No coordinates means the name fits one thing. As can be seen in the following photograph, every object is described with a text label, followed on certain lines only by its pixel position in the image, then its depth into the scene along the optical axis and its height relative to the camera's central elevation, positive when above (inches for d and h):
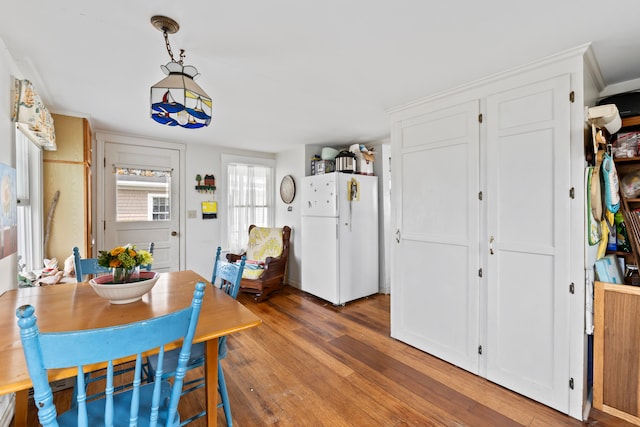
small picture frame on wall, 171.8 +1.4
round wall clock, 180.7 +14.6
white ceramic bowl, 56.5 -15.0
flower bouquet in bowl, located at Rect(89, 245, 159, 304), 57.0 -14.0
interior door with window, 145.6 +6.7
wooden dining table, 38.5 -18.9
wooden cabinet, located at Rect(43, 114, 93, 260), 107.6 +9.5
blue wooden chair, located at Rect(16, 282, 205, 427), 31.4 -16.3
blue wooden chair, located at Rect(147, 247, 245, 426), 61.3 -30.9
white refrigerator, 146.5 -12.6
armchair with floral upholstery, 155.7 -27.4
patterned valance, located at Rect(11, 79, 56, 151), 73.0 +26.3
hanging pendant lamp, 57.2 +22.9
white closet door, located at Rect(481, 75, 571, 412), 71.6 -7.3
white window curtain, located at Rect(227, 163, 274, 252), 182.9 +8.2
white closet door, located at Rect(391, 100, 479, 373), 89.0 -7.2
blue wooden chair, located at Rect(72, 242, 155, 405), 85.0 -16.3
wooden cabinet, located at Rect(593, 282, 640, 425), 68.6 -33.3
